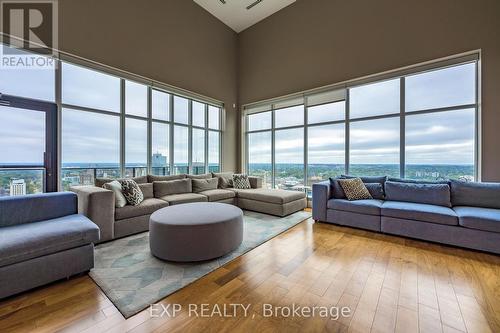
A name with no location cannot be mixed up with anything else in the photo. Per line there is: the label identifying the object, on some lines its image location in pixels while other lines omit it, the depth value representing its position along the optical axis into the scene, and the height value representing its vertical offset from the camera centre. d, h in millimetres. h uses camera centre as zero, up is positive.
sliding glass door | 2928 +274
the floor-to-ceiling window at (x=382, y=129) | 3574 +767
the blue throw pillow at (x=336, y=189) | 3816 -451
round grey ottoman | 2223 -779
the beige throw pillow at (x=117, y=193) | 3046 -421
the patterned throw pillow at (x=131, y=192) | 3230 -430
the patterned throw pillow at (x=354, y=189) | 3639 -425
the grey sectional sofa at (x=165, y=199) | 2730 -620
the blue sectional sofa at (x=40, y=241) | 1624 -656
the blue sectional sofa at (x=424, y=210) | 2557 -641
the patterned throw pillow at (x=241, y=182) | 5180 -431
